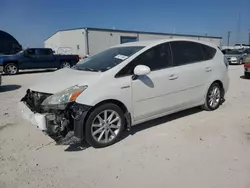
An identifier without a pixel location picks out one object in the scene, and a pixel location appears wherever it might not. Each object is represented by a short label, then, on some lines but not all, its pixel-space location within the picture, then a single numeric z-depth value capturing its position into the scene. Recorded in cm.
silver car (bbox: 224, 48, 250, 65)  1737
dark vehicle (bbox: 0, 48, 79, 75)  1251
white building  2309
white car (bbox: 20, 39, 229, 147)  283
